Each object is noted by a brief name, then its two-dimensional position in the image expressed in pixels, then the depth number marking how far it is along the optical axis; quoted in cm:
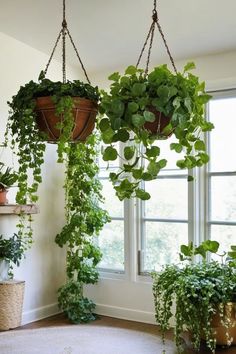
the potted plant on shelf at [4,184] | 348
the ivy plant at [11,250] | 350
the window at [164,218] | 388
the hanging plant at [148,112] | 177
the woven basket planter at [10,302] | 349
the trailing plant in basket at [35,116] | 197
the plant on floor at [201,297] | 270
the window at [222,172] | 367
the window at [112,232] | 423
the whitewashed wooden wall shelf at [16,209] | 342
